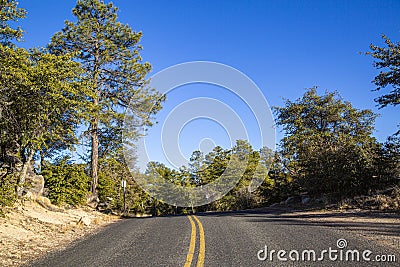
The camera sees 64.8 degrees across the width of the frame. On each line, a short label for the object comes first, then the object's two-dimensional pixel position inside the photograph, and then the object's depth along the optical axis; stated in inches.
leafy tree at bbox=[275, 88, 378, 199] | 668.7
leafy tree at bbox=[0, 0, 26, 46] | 455.2
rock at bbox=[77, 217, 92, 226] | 535.2
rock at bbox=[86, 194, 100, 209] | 809.5
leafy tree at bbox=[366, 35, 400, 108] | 657.6
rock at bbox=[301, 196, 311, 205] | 783.4
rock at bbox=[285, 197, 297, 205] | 894.5
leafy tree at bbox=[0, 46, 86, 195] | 454.0
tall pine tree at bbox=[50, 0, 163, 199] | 870.4
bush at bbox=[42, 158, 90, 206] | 667.4
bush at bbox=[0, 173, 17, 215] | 373.4
